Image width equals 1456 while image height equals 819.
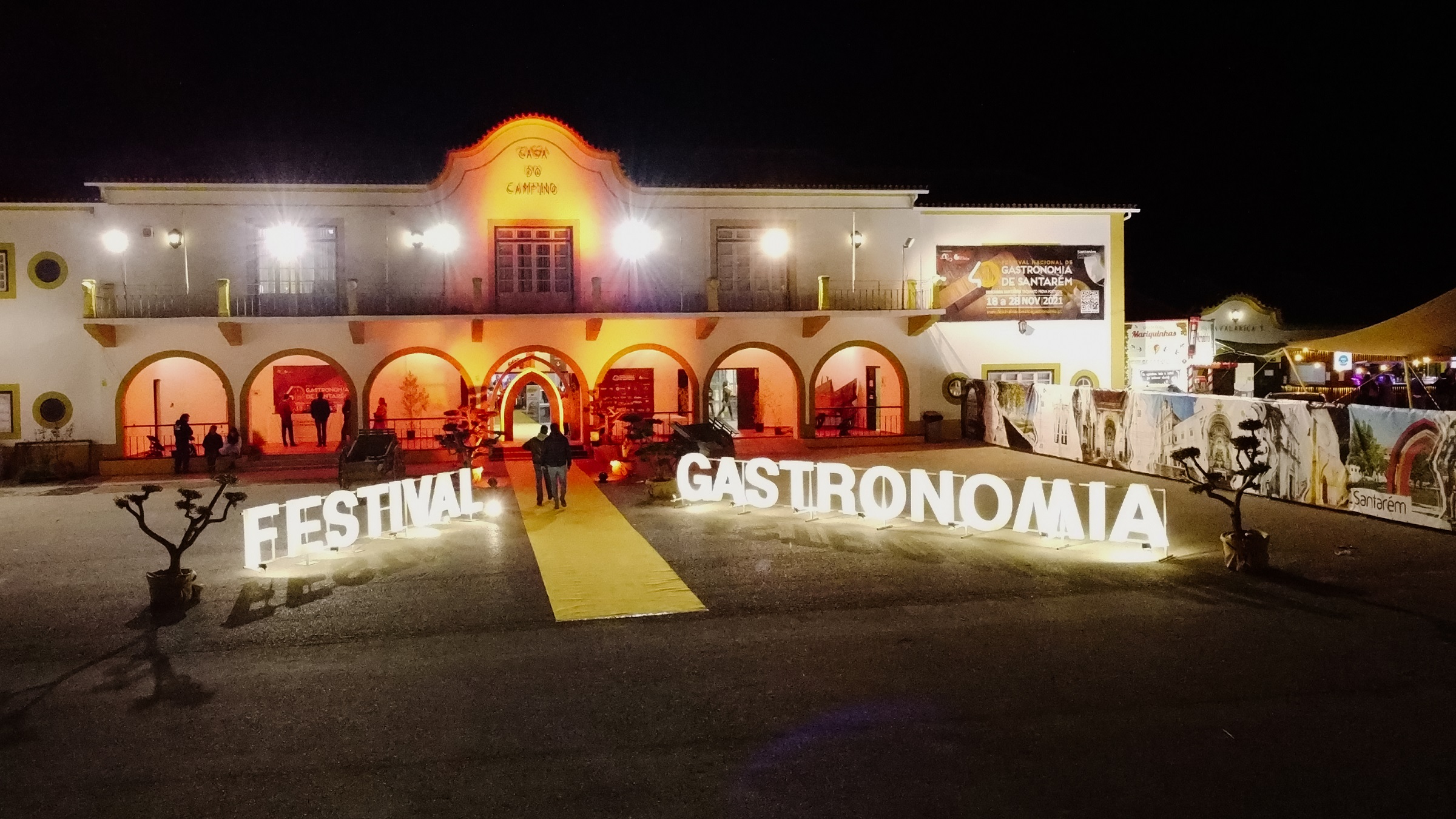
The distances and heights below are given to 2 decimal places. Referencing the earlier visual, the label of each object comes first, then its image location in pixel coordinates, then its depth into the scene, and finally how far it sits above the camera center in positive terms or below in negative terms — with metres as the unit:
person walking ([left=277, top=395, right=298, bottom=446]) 24.28 -0.48
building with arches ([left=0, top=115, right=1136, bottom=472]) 21.45 +2.31
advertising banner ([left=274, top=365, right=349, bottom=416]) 25.02 +0.37
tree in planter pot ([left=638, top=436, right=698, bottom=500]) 15.66 -1.17
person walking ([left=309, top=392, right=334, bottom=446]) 23.92 -0.30
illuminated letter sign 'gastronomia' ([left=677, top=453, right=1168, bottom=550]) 11.27 -1.46
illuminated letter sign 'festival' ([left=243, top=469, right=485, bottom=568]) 10.91 -1.47
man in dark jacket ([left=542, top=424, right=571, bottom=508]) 15.11 -0.95
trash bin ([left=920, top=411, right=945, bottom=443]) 24.17 -0.88
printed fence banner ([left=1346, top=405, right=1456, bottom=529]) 12.06 -1.08
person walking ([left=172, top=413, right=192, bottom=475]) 20.59 -0.94
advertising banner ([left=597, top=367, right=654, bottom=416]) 25.84 +0.11
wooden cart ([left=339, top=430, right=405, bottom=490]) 18.62 -1.16
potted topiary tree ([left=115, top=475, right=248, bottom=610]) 9.17 -1.61
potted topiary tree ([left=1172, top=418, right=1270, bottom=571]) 10.00 -1.52
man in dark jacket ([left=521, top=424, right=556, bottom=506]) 15.31 -0.85
